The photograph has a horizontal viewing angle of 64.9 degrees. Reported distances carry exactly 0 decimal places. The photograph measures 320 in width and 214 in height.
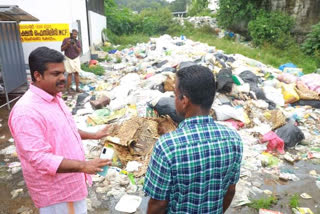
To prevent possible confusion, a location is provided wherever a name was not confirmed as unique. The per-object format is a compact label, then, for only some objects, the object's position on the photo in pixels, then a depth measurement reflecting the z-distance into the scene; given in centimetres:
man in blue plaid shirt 110
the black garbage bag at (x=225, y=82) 564
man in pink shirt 131
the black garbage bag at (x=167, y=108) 424
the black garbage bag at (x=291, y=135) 425
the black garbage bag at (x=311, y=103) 598
